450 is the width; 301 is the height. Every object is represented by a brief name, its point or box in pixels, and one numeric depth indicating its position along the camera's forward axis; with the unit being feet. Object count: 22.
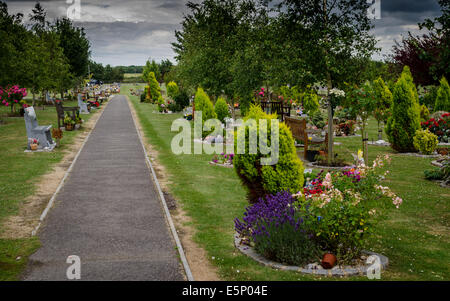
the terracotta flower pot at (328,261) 20.79
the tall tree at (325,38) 44.45
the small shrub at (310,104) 98.22
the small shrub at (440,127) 63.41
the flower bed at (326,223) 21.34
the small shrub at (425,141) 53.06
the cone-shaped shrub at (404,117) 53.98
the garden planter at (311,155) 51.49
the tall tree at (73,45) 173.58
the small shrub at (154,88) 176.02
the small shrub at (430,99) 98.57
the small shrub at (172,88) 175.23
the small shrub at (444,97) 81.10
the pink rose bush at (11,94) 103.73
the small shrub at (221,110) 80.18
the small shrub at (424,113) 77.99
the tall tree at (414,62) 99.94
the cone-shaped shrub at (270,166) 26.81
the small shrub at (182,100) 136.36
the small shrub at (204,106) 72.49
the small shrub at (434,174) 41.34
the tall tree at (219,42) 69.10
